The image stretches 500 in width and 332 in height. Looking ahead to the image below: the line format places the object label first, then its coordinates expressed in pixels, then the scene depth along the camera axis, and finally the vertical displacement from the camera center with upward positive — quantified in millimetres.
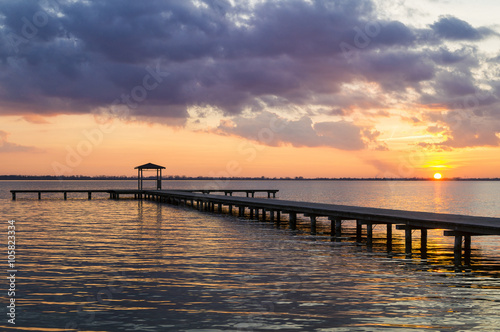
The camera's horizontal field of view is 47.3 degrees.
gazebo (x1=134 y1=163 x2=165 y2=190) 67044 +1468
